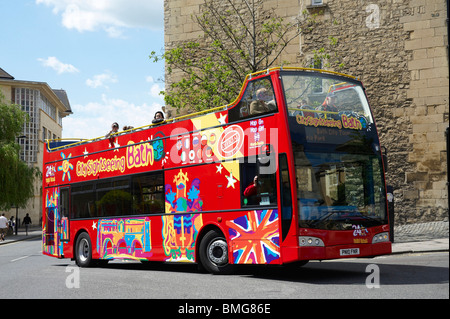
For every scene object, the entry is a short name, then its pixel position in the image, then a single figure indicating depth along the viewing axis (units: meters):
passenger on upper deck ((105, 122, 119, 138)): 15.74
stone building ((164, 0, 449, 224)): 24.83
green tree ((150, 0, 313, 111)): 21.47
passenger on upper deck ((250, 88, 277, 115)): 10.57
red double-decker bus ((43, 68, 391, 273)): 10.07
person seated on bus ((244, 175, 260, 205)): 10.78
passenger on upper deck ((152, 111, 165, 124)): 13.76
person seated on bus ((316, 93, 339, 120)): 10.63
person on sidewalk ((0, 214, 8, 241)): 36.69
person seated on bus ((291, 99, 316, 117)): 10.36
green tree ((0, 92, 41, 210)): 41.75
